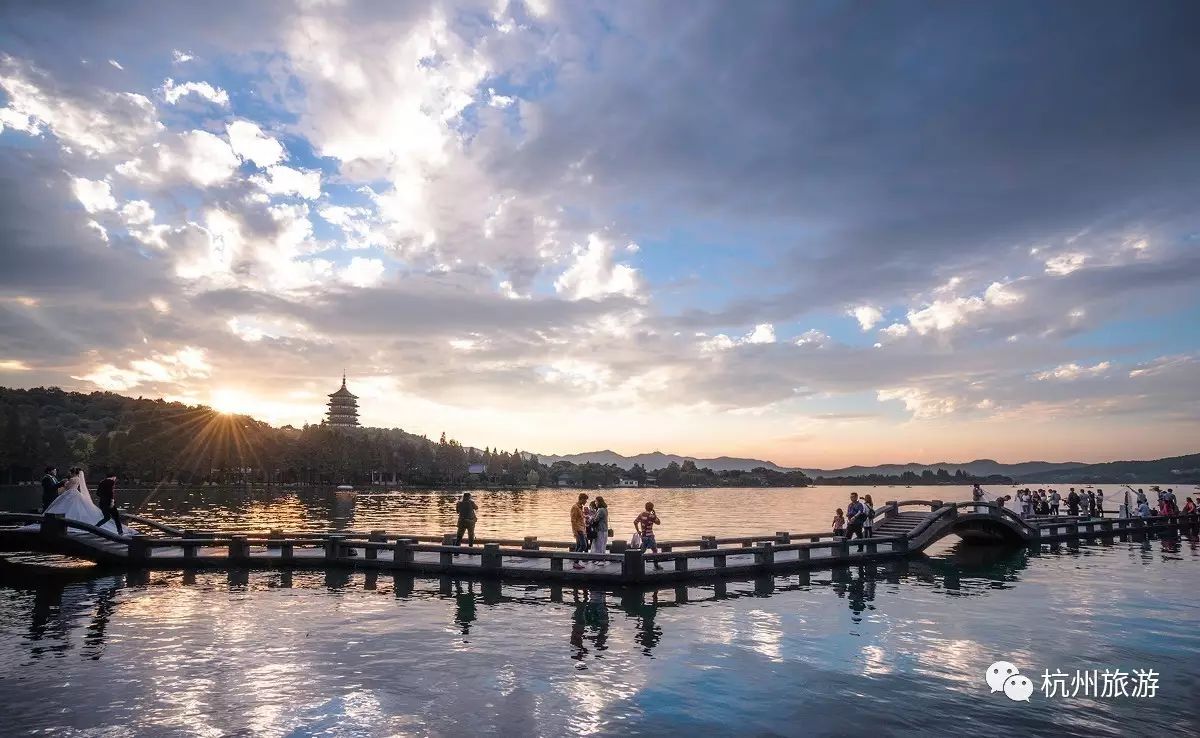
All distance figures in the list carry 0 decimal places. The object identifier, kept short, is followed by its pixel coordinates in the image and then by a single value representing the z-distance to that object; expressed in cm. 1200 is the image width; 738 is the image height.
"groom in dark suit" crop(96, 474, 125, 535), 2627
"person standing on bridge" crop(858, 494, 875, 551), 3284
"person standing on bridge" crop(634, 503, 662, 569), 2572
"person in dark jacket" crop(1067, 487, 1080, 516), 5284
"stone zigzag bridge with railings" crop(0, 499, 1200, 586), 2370
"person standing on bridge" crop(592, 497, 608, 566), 2473
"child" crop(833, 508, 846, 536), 3249
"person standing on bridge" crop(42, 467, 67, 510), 2524
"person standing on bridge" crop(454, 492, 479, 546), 2708
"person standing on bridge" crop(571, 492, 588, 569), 2491
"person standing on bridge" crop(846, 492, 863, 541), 3169
